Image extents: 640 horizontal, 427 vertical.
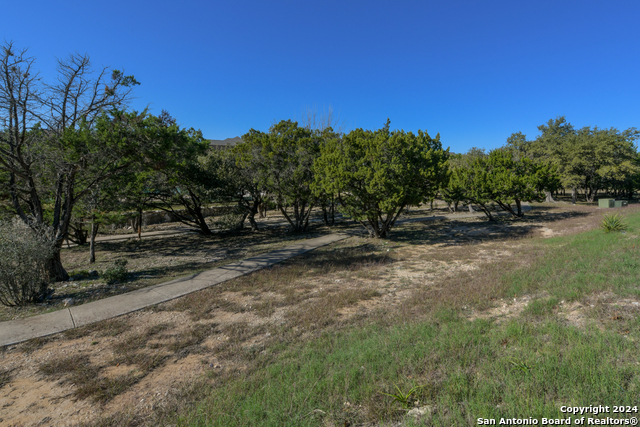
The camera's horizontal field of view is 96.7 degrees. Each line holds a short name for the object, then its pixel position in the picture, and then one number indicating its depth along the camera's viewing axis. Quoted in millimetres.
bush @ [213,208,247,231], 18406
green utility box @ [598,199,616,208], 26333
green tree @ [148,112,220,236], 10749
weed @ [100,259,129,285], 8273
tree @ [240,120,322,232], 15516
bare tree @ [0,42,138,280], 7965
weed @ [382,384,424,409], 2677
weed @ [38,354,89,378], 4004
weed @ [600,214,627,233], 11117
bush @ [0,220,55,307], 6066
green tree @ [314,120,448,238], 12516
